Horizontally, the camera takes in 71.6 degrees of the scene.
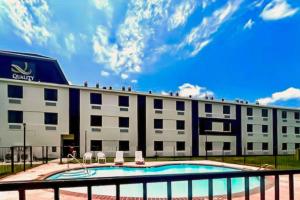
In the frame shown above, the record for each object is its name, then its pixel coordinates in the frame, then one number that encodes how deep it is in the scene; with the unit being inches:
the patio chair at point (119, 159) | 585.6
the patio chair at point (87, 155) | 619.6
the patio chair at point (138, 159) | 595.9
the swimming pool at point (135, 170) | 460.1
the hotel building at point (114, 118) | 786.9
